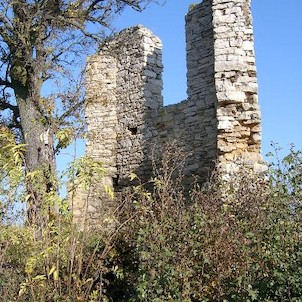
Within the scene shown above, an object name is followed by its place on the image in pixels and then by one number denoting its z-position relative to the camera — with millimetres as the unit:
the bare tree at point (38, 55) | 11062
